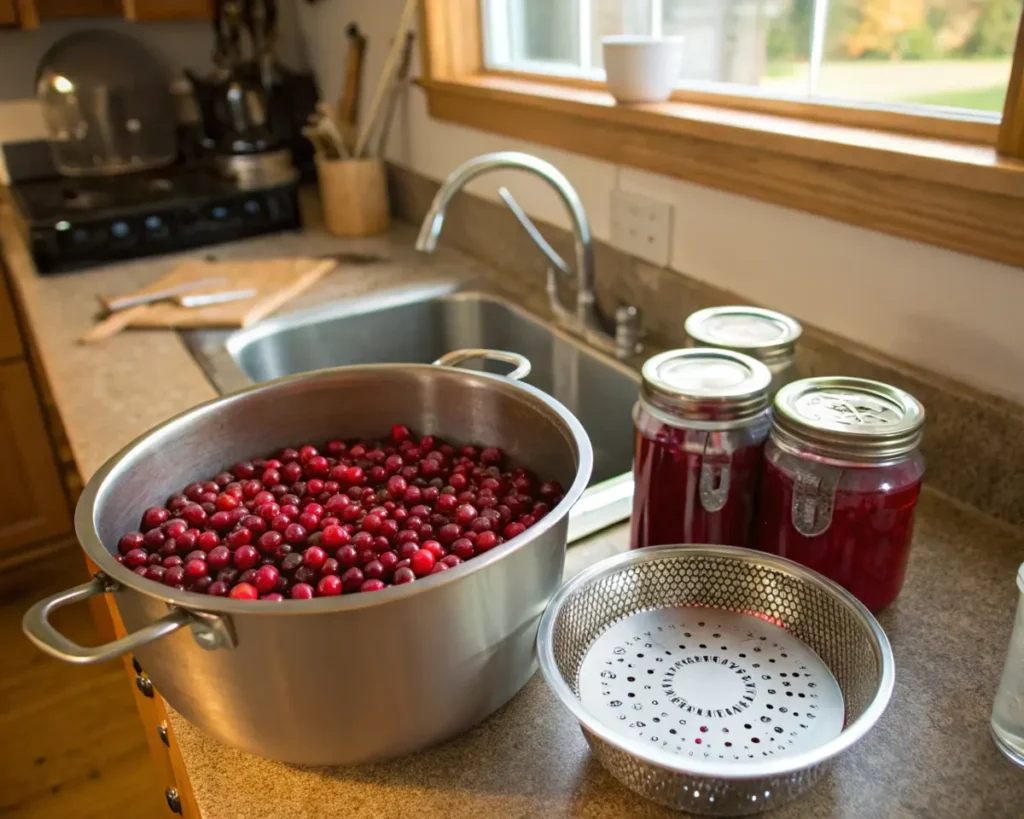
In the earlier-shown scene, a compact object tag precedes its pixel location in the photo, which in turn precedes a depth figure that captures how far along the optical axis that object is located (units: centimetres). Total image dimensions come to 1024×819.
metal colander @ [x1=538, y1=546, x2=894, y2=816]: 54
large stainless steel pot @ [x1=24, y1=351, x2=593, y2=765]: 52
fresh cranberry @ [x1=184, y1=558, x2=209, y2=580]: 67
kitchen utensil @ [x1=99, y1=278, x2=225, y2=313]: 142
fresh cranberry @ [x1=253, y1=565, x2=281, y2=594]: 65
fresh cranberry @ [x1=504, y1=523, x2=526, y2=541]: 71
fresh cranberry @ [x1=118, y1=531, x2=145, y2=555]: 70
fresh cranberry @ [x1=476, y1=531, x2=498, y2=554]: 70
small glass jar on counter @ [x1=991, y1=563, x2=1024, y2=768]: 59
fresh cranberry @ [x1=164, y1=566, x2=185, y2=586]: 65
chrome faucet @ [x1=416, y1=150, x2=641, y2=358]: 106
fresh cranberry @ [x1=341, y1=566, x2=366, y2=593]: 65
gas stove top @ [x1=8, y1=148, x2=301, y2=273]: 164
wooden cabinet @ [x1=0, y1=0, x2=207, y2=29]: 189
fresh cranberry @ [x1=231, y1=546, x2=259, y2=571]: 68
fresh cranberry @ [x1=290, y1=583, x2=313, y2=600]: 62
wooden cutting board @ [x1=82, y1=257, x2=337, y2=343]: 137
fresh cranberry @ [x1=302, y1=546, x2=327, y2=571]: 67
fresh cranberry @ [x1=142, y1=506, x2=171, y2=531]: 75
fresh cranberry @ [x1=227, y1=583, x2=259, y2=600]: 62
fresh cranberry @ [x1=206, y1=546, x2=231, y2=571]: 68
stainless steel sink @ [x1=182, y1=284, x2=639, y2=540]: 125
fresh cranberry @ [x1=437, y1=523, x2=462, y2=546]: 71
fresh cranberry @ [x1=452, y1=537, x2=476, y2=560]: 69
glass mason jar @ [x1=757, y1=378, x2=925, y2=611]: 66
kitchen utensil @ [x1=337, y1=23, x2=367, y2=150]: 188
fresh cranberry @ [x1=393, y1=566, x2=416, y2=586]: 63
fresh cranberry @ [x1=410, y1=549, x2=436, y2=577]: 65
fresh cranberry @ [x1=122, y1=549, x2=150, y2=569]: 68
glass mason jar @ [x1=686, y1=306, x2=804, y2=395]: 84
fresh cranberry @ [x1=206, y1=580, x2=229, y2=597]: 64
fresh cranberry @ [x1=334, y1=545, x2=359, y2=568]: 67
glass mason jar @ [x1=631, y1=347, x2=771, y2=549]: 71
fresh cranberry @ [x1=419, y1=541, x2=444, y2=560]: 67
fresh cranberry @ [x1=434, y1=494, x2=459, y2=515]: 76
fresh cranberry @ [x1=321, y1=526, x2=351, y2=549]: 69
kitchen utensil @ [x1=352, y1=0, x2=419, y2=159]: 158
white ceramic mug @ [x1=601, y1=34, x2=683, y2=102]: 114
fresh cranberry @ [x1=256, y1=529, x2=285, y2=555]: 70
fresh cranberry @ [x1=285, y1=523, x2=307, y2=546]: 71
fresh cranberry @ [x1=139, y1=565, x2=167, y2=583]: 65
